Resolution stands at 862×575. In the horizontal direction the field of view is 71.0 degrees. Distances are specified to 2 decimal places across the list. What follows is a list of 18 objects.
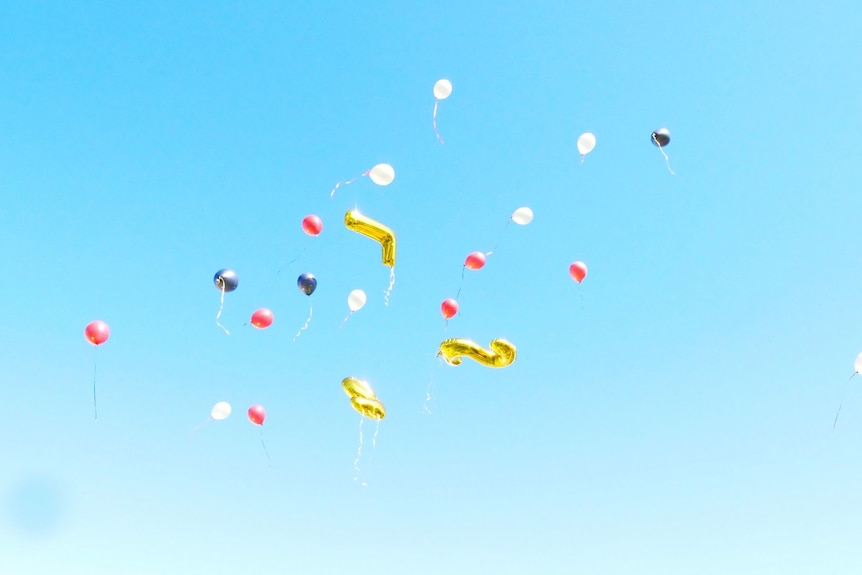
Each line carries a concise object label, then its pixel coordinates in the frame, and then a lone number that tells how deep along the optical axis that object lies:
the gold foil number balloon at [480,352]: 8.90
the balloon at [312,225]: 9.37
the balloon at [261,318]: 9.38
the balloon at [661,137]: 10.38
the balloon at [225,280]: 9.11
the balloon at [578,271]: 10.08
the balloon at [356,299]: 9.90
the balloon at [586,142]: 10.26
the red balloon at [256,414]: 9.93
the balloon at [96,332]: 8.87
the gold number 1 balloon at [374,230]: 8.81
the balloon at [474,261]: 9.92
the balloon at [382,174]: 9.33
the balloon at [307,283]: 9.65
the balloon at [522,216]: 10.17
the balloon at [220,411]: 9.99
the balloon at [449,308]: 9.68
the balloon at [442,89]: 9.98
